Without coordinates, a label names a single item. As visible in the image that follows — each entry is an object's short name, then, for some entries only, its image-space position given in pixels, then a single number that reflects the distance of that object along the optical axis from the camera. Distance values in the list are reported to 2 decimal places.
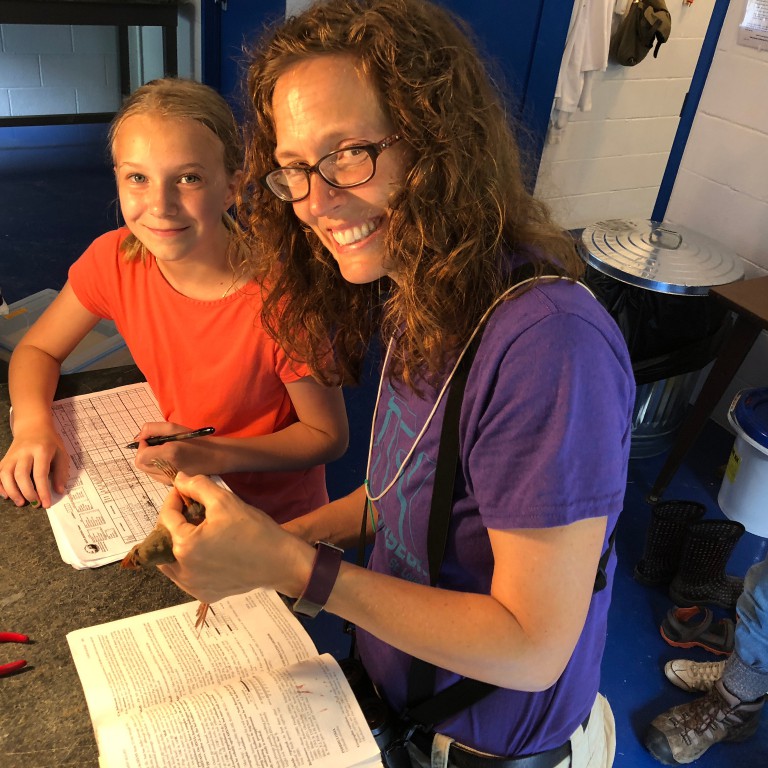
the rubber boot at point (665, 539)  2.29
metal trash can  2.51
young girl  1.30
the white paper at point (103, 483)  1.08
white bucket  2.39
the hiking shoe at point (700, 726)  1.85
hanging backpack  3.76
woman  0.72
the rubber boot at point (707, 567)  2.21
